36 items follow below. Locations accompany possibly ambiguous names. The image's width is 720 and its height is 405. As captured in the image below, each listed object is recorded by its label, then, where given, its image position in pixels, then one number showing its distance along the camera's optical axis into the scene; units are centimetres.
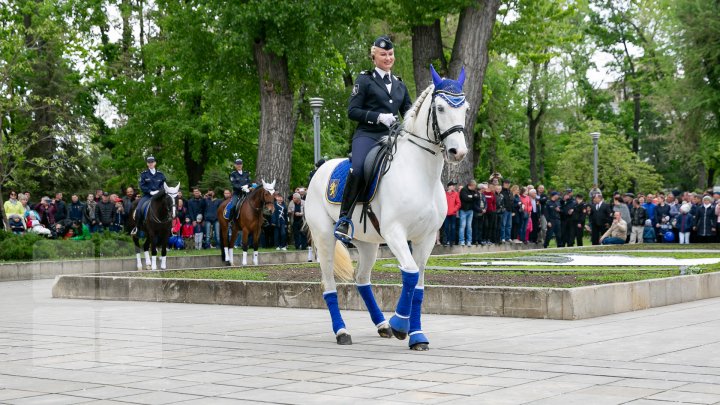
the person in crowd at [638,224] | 3425
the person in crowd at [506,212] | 3381
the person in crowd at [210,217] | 3419
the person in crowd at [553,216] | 3544
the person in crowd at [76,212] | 3472
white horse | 1016
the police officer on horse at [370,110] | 1090
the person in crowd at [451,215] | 3058
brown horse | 2648
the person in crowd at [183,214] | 3428
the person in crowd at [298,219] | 3266
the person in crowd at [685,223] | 3241
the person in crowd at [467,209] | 3134
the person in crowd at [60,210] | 3459
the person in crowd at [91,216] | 3409
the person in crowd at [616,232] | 3281
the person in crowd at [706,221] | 3169
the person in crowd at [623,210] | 3400
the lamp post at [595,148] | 4406
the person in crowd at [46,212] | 3447
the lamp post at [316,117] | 3116
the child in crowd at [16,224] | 3180
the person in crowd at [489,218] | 3303
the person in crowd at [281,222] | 3239
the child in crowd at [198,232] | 3462
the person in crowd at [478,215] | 3194
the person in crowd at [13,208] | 3222
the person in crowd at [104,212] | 3391
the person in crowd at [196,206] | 3453
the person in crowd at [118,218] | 3469
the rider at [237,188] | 2717
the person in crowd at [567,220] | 3469
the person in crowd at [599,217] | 3444
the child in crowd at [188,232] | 3475
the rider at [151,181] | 2458
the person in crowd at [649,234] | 3366
